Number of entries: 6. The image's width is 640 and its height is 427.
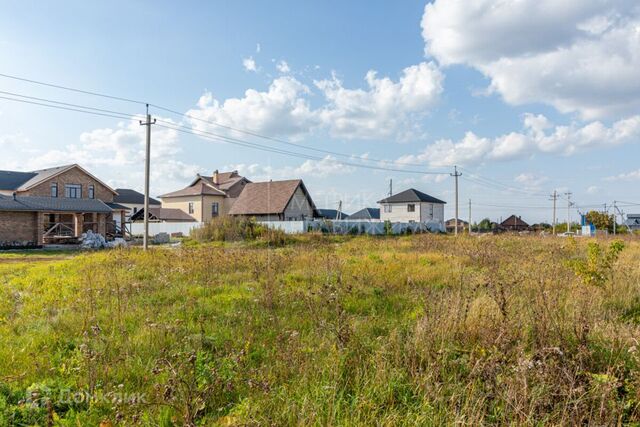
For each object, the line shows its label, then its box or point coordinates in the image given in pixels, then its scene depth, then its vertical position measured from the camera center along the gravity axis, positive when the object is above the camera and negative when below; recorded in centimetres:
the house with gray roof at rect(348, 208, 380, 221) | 6020 +143
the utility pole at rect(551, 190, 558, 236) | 4654 +241
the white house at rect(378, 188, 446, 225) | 4919 +216
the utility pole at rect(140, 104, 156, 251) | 1894 +297
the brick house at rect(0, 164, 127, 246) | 2506 +109
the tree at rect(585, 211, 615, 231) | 5094 +68
